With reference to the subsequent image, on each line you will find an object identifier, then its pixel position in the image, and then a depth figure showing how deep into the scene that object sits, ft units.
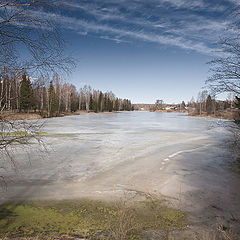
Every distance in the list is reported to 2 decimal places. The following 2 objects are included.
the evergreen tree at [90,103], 262.34
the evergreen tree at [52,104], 125.08
